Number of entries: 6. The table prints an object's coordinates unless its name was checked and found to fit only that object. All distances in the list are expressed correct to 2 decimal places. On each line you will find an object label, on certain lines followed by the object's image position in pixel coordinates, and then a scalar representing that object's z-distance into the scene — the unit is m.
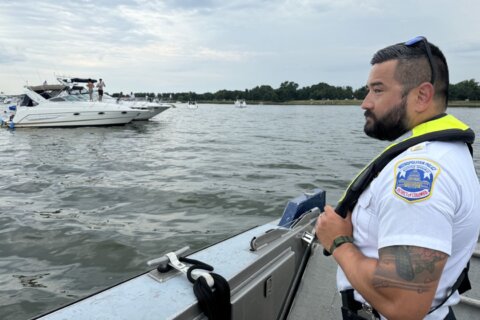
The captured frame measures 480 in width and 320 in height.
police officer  1.14
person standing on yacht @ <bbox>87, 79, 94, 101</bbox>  24.57
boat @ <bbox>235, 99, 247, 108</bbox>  93.81
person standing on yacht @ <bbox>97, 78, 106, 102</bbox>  25.40
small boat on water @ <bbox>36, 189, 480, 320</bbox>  1.84
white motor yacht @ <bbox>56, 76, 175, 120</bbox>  24.40
